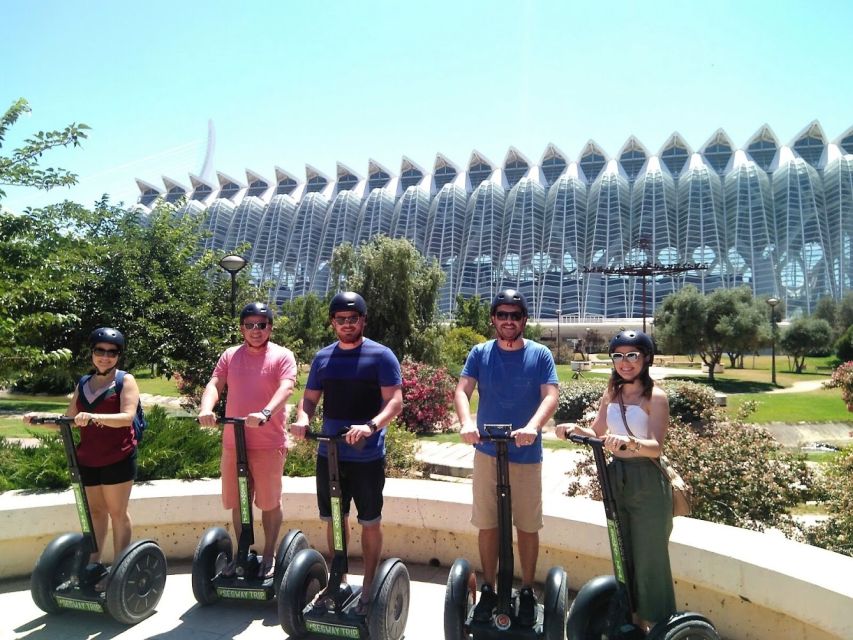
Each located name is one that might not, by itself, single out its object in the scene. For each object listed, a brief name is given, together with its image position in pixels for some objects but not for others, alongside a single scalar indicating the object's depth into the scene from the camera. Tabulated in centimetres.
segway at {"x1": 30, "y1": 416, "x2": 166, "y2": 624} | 349
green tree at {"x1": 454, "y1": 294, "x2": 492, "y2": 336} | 4286
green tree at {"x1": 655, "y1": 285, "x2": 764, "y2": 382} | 3100
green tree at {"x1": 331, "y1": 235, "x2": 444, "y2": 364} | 2228
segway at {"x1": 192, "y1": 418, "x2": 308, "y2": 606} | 362
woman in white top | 280
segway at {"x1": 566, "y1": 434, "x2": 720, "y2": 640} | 272
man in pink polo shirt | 379
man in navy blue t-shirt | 344
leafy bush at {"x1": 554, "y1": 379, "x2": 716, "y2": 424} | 1256
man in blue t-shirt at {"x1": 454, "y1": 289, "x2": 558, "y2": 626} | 331
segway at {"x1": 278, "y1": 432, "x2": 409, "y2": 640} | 318
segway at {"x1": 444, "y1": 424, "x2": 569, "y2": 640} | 302
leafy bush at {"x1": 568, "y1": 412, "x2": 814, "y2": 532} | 534
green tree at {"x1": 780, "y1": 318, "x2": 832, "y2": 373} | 4059
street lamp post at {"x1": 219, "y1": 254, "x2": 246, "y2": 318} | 1126
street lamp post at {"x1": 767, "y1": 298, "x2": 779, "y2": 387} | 2928
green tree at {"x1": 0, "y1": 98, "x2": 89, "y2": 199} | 730
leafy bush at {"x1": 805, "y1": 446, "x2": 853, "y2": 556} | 441
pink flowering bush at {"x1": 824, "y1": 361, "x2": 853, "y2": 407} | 1228
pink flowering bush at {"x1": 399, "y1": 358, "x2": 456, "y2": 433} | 1460
